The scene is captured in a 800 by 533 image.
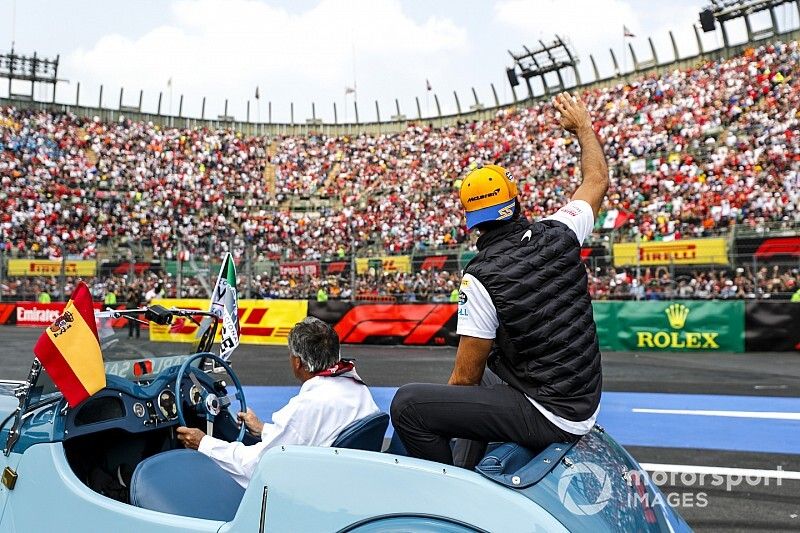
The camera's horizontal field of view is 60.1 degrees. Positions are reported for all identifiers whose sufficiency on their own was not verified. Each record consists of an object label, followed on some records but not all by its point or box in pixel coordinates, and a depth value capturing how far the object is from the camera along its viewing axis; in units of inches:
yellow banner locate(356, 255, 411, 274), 749.9
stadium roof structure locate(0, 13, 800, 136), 1259.8
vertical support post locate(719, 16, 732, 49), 1266.0
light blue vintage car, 92.0
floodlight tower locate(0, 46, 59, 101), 1754.4
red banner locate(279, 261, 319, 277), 775.7
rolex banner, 590.2
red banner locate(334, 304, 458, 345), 672.4
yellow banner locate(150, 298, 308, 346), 713.0
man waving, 104.7
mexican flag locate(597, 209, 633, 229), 921.5
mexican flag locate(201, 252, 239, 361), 219.0
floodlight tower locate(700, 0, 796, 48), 1227.2
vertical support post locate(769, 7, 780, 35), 1211.4
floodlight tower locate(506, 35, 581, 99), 1574.4
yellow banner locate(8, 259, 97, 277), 892.0
